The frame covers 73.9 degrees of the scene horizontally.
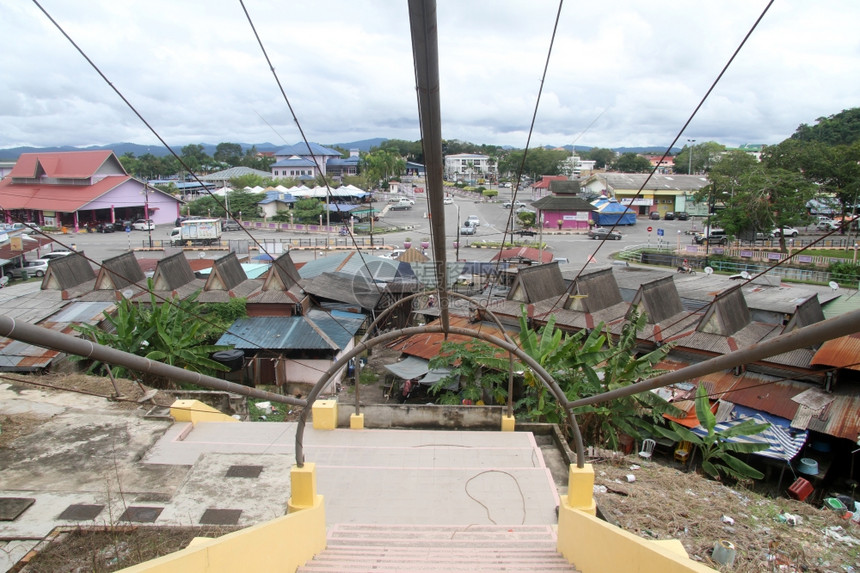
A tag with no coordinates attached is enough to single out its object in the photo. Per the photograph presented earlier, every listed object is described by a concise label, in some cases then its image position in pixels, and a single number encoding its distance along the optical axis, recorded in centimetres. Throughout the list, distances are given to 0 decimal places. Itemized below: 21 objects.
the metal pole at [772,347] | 278
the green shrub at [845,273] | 2928
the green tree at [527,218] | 5390
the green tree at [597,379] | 1207
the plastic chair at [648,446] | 1338
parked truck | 4547
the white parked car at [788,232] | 4085
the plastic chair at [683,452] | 1325
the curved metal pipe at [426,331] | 521
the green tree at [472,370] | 1395
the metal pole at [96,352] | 311
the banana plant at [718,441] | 1148
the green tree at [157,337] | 1524
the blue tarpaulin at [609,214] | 5556
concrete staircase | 588
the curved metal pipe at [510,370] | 753
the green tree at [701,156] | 8640
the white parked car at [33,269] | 3372
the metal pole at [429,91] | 370
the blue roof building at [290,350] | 1755
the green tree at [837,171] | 3825
